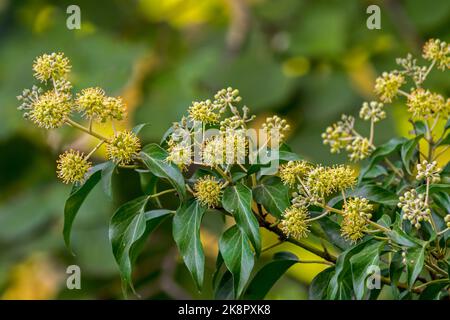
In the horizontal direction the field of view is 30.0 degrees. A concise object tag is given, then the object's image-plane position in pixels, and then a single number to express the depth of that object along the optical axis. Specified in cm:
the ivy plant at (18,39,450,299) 111
